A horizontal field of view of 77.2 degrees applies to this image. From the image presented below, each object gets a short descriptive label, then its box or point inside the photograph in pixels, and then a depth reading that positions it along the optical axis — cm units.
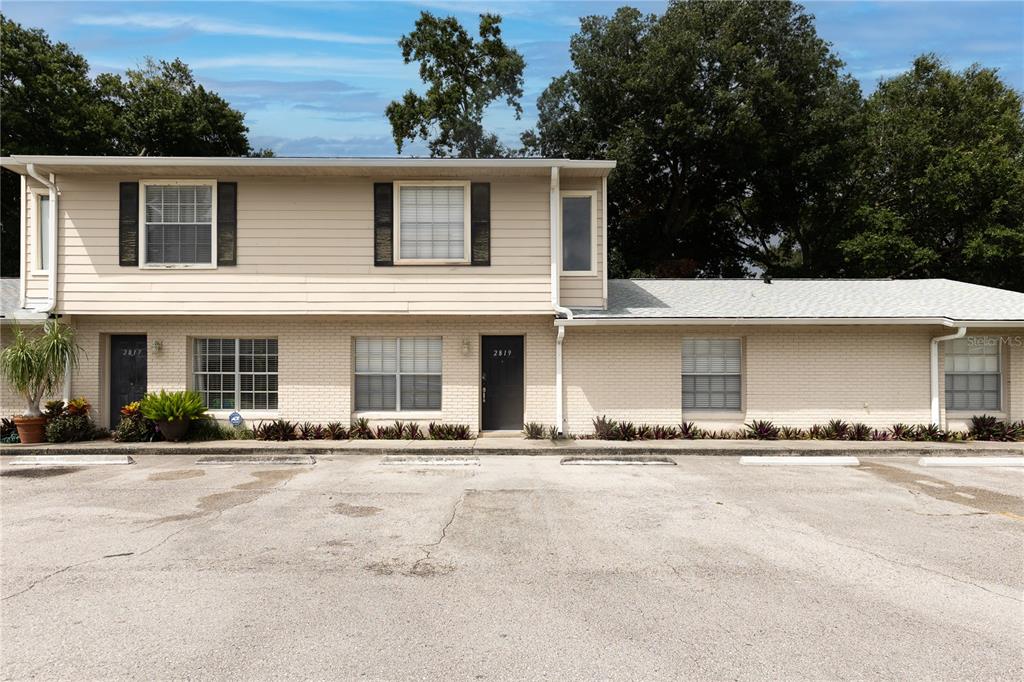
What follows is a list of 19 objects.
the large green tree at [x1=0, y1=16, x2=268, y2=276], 2809
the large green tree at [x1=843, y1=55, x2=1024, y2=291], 2431
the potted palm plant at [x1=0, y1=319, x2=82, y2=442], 1304
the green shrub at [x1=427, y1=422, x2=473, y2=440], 1390
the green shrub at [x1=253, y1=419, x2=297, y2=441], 1387
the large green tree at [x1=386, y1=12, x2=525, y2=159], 3288
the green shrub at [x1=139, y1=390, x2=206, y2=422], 1343
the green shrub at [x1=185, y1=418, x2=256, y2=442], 1405
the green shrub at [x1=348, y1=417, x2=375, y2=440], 1409
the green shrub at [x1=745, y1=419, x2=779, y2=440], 1412
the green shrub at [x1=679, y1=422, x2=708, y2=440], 1412
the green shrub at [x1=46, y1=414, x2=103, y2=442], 1341
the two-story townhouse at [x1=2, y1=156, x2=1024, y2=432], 1395
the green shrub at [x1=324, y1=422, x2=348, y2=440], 1398
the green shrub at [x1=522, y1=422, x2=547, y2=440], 1400
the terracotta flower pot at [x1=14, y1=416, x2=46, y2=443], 1330
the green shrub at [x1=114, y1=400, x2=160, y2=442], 1348
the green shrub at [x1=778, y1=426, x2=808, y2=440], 1417
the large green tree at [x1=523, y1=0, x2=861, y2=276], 2786
